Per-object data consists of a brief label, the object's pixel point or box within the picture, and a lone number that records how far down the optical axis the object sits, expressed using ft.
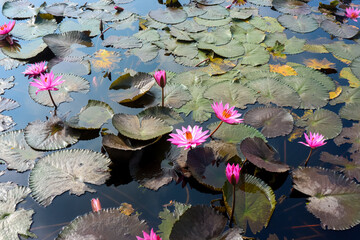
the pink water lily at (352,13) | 12.68
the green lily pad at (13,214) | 5.57
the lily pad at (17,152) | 6.79
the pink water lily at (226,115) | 6.62
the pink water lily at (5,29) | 10.78
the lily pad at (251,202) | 5.65
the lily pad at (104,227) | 5.13
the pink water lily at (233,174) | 5.20
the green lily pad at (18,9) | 12.48
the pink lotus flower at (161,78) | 7.66
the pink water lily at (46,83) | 7.49
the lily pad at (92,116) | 7.66
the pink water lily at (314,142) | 6.66
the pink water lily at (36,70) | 8.87
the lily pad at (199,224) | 5.09
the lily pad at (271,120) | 7.63
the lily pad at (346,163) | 6.71
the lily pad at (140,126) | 6.75
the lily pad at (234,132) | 7.38
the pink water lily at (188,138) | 6.20
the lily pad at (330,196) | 5.78
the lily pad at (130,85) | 8.77
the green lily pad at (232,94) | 8.64
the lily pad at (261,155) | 6.34
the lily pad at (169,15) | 12.30
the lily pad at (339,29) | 11.94
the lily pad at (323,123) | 7.74
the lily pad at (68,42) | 10.49
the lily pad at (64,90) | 8.55
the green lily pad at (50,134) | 7.15
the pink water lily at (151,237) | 4.21
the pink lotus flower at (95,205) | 5.58
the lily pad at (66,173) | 6.19
